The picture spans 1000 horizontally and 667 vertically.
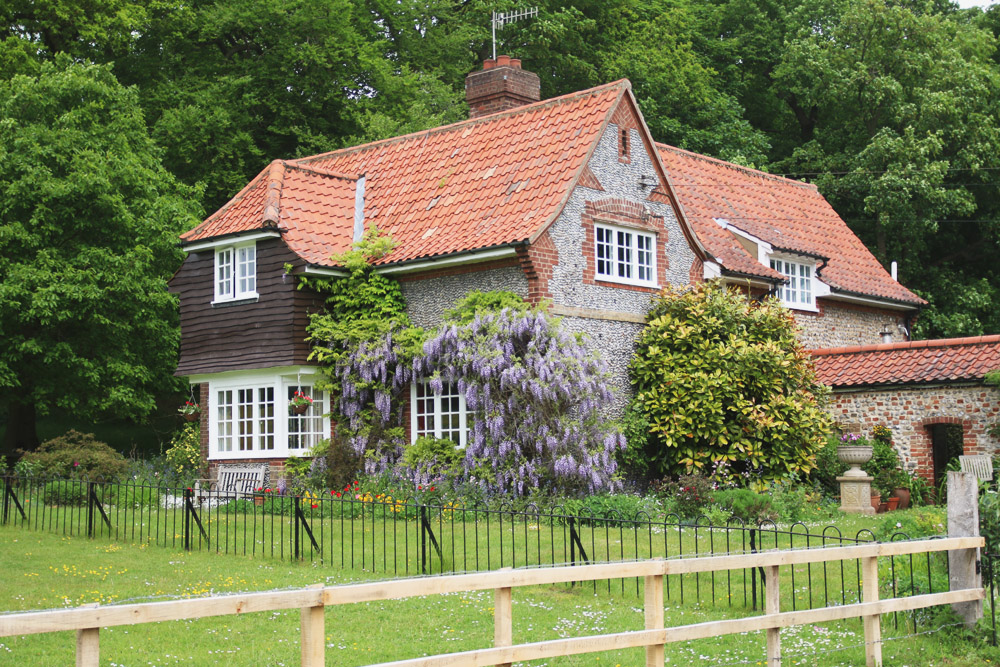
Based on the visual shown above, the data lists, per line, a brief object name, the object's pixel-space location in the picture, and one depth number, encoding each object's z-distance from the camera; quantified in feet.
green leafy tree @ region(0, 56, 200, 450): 82.33
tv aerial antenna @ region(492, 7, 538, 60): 81.51
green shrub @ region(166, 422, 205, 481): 74.84
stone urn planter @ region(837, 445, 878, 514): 63.93
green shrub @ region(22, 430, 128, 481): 65.26
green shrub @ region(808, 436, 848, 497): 69.97
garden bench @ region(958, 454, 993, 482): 54.15
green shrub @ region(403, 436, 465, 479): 62.18
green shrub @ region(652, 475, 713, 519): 56.59
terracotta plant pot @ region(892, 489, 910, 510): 67.56
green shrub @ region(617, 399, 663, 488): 64.69
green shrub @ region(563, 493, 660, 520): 50.90
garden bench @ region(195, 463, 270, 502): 68.90
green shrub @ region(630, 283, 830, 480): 64.44
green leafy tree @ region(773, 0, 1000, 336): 112.98
